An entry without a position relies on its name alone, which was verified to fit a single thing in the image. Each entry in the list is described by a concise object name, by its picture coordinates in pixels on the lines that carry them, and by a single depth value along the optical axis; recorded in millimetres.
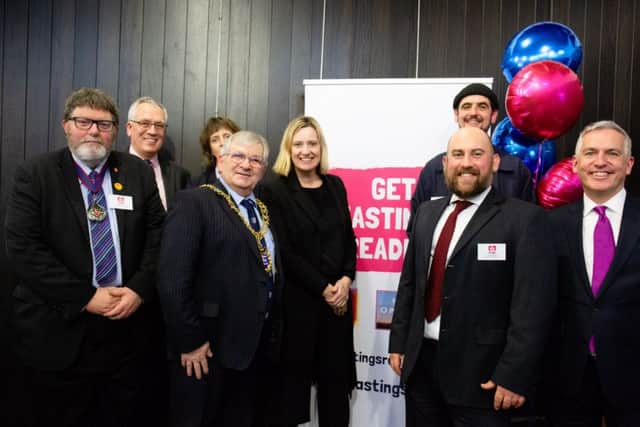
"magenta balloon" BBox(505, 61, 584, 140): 2266
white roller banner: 2920
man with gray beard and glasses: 1856
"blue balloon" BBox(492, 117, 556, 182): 2723
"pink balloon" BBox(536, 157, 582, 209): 2375
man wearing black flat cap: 2457
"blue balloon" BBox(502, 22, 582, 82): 2539
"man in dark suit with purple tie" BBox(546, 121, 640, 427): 1721
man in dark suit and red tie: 1660
